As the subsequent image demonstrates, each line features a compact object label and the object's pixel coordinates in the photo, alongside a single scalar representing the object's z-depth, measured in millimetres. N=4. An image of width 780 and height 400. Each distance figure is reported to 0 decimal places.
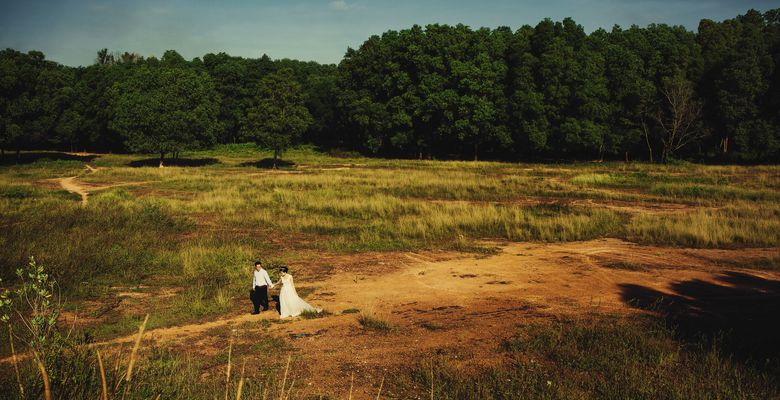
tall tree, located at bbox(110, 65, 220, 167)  50656
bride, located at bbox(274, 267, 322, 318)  11086
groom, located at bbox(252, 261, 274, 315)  11539
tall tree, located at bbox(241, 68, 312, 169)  52594
